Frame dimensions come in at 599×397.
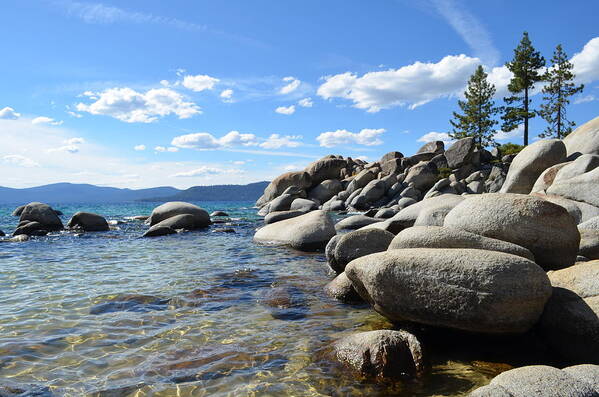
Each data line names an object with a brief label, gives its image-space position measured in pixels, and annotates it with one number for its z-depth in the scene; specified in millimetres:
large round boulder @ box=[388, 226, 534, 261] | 6461
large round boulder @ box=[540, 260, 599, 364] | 4941
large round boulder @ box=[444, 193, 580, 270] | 6973
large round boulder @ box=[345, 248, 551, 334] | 5035
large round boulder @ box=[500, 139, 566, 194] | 16312
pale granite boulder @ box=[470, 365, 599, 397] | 3475
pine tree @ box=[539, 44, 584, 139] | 50156
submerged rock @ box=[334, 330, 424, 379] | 4773
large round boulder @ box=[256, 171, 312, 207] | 47281
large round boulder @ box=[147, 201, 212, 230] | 24859
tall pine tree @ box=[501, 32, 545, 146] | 47000
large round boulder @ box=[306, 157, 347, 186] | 49531
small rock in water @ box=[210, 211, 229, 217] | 37125
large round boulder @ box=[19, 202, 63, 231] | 24094
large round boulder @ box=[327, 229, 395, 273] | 9414
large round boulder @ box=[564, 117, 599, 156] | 18031
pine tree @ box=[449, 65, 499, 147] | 54344
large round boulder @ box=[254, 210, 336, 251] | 14624
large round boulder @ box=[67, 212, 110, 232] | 24269
